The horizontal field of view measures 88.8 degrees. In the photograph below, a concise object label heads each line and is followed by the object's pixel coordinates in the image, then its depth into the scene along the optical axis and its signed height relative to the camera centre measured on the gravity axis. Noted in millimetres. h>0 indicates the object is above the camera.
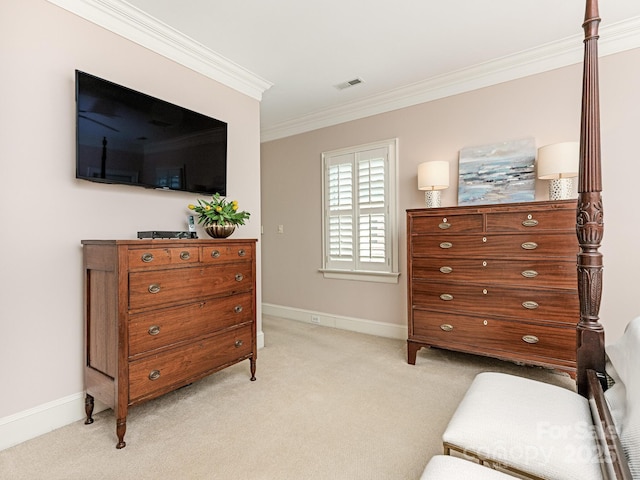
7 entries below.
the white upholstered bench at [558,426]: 964 -653
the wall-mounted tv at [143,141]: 2090 +726
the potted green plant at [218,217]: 2615 +177
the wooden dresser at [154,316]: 1842 -495
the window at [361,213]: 3811 +330
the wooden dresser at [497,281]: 2402 -334
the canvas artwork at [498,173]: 2969 +638
